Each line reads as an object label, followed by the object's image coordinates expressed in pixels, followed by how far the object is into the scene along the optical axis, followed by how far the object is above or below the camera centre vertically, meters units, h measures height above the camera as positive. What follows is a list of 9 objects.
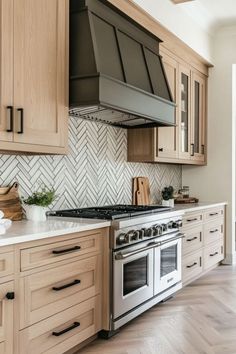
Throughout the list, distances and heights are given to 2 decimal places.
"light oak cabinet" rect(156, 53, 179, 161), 4.25 +0.51
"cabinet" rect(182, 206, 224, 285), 4.22 -0.71
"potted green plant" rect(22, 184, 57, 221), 2.79 -0.18
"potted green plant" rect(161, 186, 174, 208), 4.55 -0.19
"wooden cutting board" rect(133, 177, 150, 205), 4.42 -0.13
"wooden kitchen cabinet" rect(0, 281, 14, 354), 1.96 -0.67
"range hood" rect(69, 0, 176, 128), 2.84 +0.85
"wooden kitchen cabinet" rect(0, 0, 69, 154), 2.33 +0.63
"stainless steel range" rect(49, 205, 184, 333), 2.85 -0.60
